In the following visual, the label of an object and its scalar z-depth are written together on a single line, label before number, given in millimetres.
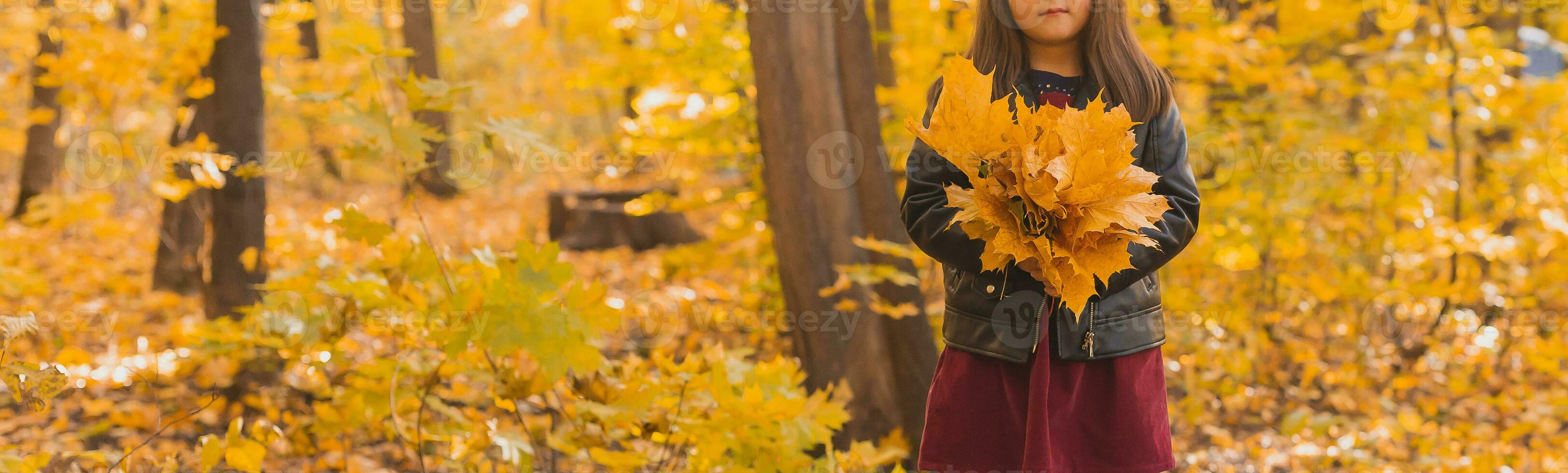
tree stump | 8125
